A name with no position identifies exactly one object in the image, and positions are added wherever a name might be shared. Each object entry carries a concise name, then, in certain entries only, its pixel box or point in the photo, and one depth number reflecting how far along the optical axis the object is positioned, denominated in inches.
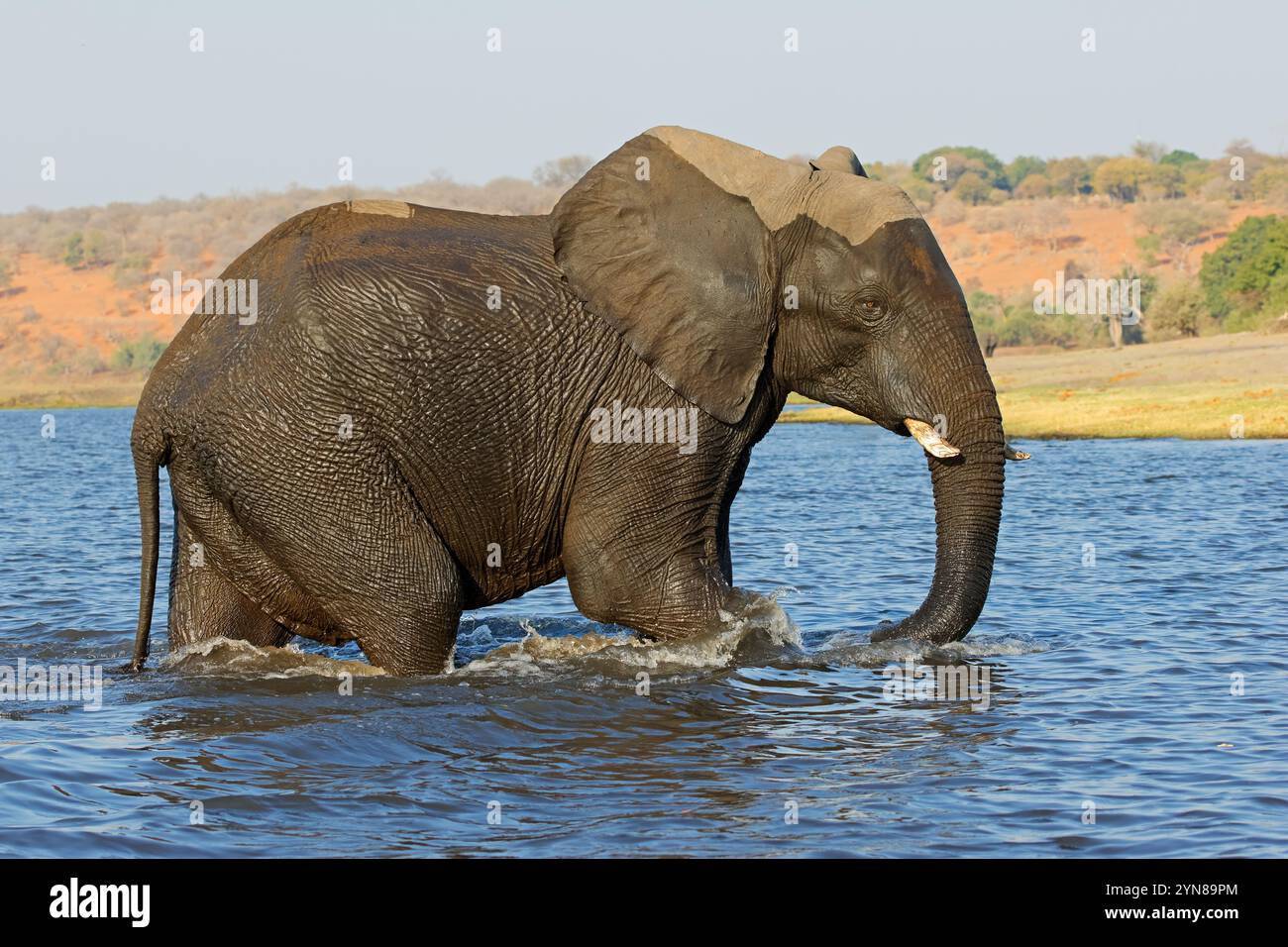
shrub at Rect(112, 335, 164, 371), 2787.9
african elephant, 323.6
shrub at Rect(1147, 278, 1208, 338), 2011.6
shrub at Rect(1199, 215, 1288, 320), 1915.6
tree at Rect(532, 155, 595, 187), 2704.2
